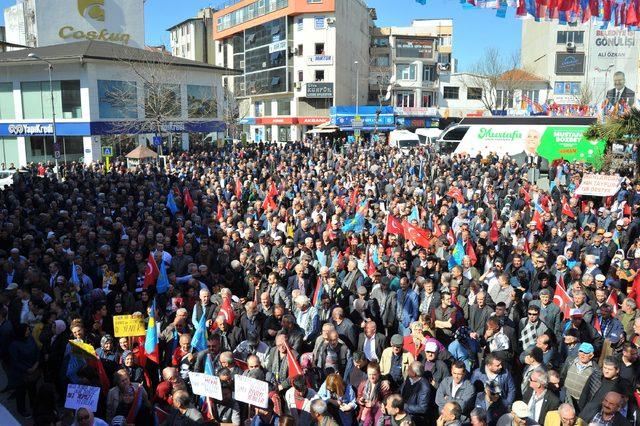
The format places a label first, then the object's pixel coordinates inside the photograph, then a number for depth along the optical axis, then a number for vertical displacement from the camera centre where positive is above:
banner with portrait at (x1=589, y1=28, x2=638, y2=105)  58.81 +7.37
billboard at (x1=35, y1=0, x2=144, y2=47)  43.81 +9.05
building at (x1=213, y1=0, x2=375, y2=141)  56.94 +7.86
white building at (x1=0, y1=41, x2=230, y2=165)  37.22 +2.41
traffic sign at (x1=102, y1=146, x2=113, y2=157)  26.25 -0.66
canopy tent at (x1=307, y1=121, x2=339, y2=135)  47.80 +0.61
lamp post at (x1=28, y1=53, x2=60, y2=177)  24.01 -0.56
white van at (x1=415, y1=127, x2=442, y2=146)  45.66 +0.23
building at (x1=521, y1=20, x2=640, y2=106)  58.94 +7.48
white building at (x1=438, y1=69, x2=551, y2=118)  57.12 +4.41
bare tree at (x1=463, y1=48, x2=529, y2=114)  56.62 +5.18
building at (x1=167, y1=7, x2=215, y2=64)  78.94 +13.77
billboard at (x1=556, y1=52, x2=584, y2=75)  59.59 +7.38
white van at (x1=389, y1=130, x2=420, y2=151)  42.49 -0.22
